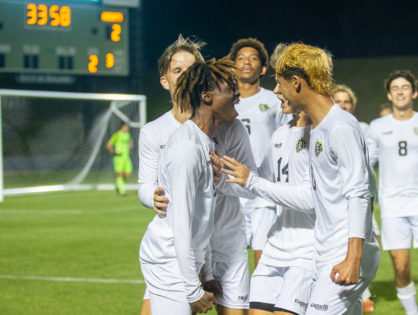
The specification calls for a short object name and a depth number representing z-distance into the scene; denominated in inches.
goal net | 877.8
